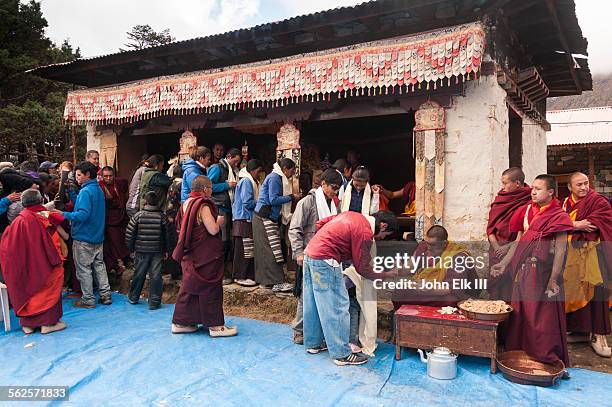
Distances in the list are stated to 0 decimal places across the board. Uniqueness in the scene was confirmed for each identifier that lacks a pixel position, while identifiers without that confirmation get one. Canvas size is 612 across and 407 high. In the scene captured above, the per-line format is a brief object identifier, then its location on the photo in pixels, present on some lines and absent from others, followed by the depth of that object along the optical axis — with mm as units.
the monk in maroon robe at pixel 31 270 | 4875
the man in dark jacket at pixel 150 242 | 5883
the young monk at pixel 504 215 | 4617
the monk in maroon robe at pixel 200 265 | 4719
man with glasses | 4535
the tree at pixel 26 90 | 12586
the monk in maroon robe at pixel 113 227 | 7031
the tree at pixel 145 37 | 28172
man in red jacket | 4004
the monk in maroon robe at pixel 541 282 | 3820
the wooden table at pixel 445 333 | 3844
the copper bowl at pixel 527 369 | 3559
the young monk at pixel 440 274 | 4434
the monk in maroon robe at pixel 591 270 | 4391
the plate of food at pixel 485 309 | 3844
